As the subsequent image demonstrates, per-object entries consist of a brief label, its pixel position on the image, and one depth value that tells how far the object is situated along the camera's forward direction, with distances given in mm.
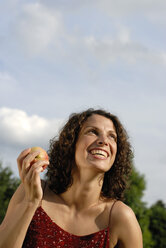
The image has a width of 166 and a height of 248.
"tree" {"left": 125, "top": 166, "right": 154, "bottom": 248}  24000
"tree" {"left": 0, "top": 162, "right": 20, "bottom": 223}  30217
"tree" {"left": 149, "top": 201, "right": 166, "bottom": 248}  32781
